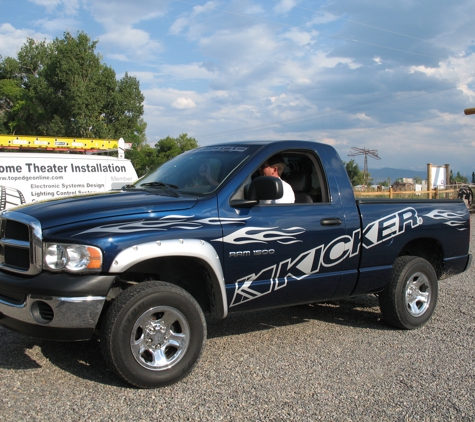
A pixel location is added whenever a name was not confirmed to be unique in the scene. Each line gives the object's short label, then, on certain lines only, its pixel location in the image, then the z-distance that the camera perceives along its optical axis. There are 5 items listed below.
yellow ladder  14.61
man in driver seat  4.71
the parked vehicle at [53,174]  10.37
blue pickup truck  3.54
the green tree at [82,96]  37.75
